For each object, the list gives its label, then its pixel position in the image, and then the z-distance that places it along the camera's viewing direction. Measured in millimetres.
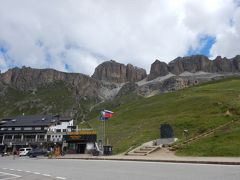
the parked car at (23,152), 39052
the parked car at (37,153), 31998
